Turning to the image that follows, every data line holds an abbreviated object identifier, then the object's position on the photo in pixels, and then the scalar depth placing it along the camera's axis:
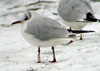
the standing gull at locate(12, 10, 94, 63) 9.06
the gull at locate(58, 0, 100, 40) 11.31
